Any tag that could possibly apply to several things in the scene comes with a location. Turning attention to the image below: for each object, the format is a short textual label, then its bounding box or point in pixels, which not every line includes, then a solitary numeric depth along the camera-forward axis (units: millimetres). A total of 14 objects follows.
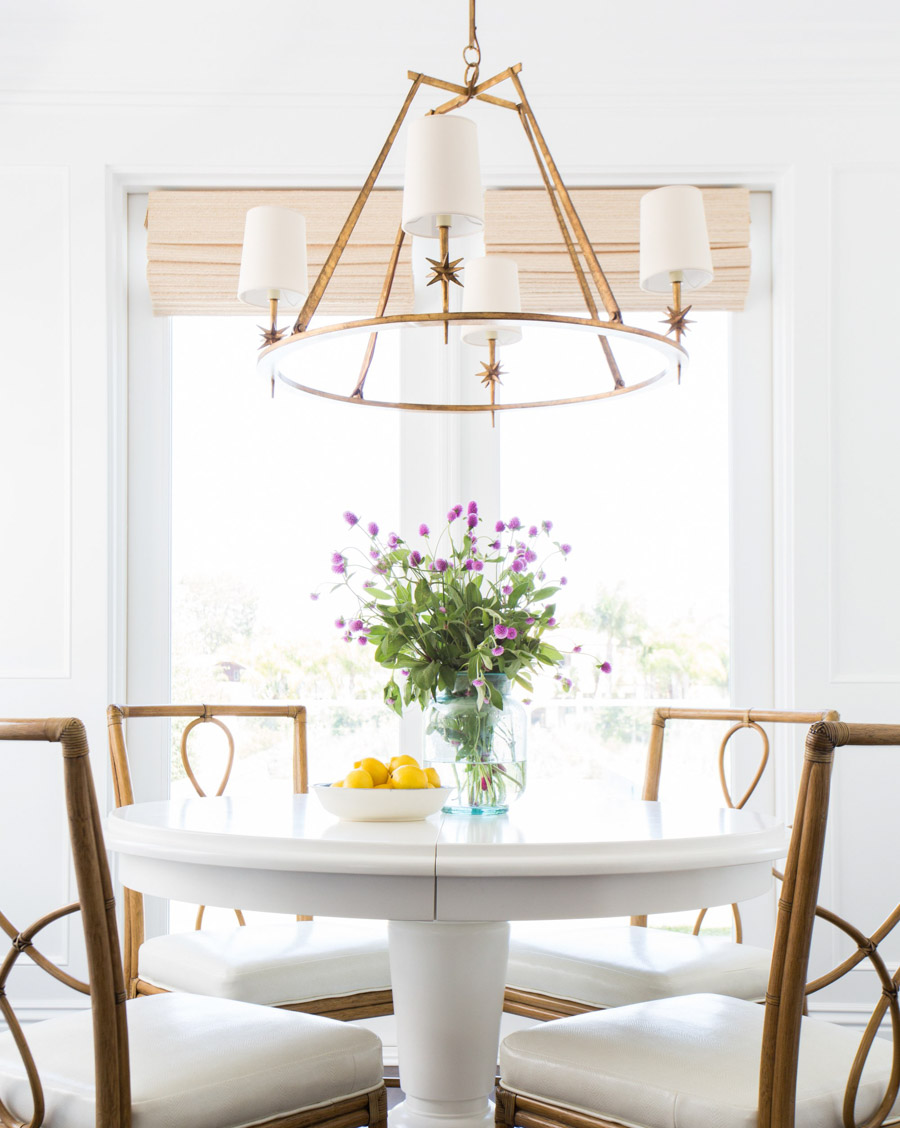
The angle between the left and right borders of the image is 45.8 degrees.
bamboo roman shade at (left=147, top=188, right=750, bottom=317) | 3025
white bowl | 1624
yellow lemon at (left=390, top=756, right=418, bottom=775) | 1724
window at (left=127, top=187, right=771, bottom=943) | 3109
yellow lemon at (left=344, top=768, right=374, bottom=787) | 1649
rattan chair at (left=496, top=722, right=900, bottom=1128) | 1151
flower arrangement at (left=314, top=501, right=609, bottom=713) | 1726
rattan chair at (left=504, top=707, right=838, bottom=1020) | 1813
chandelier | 1481
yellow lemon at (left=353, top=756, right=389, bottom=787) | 1684
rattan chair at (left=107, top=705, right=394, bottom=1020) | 1841
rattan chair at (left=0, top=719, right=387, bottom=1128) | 1193
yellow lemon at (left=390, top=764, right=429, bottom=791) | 1651
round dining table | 1317
